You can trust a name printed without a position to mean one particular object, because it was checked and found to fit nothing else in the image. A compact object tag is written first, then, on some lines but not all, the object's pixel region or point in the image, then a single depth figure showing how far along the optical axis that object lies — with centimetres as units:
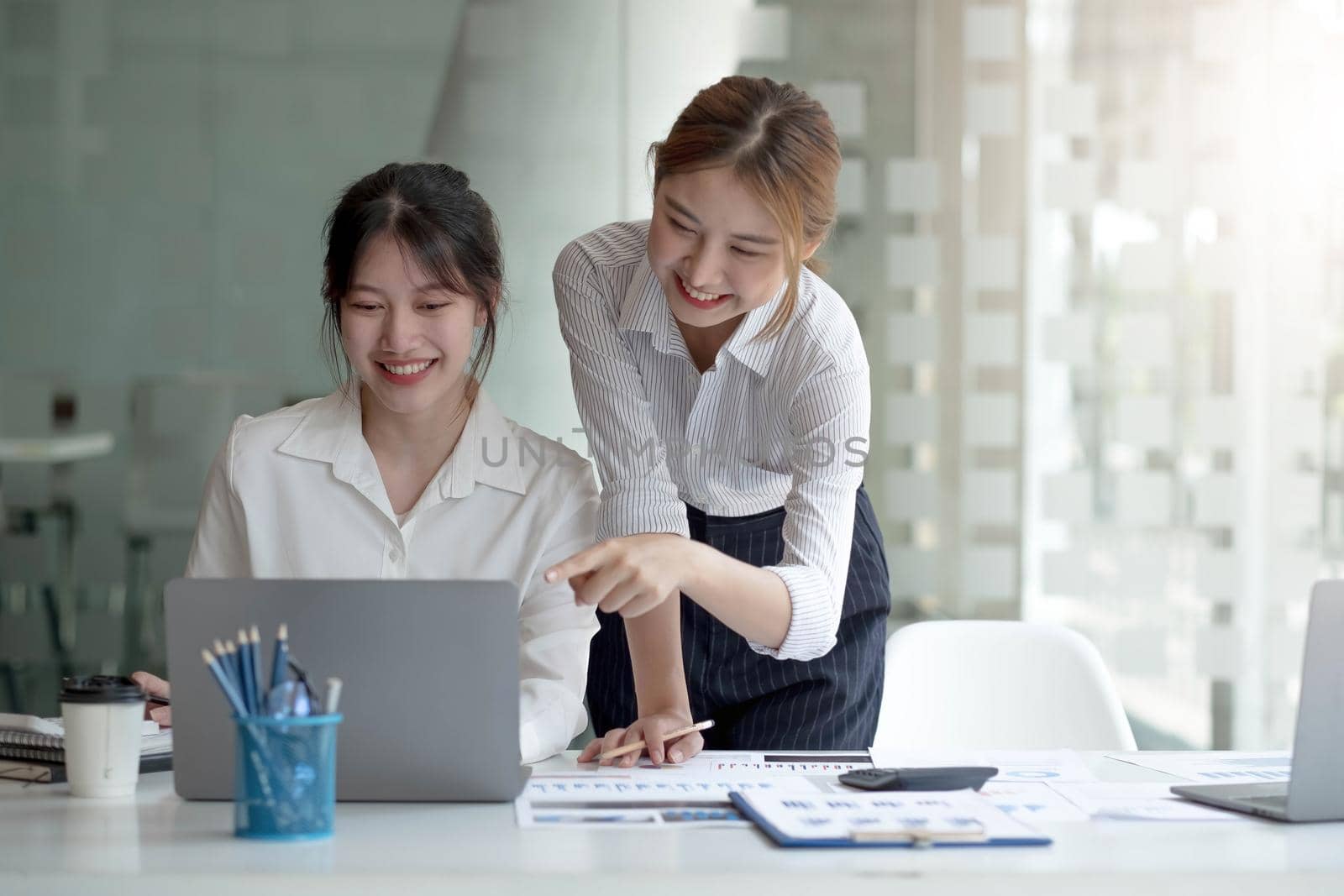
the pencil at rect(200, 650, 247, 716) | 314
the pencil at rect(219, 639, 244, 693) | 316
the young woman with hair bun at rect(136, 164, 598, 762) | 390
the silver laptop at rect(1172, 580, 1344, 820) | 326
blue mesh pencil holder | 314
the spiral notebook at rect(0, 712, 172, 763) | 345
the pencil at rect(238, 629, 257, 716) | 315
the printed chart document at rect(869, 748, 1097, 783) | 349
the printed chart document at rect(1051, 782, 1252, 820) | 331
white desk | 305
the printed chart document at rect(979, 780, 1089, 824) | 329
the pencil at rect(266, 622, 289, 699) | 316
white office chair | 418
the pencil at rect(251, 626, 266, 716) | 315
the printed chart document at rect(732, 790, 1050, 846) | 315
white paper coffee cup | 333
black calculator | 336
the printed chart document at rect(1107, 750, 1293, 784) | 353
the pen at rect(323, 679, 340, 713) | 317
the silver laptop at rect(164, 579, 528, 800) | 325
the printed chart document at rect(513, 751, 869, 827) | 326
